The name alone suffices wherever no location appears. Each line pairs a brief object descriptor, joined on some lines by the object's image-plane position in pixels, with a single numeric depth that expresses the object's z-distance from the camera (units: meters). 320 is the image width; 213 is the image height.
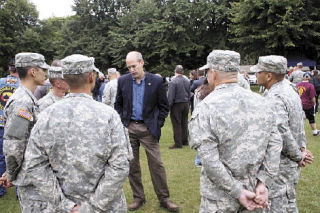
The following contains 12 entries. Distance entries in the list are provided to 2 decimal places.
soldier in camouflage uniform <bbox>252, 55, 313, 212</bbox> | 2.96
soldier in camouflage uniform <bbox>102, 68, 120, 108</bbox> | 7.45
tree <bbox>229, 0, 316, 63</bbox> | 22.75
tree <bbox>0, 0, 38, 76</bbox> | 34.97
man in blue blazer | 4.26
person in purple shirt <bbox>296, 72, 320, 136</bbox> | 8.73
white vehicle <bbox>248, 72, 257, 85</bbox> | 30.28
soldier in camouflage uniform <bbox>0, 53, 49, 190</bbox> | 2.61
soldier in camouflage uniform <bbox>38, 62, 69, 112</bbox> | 3.54
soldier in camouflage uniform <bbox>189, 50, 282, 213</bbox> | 2.22
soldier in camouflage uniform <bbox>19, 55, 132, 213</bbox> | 2.07
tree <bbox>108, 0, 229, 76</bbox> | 29.17
